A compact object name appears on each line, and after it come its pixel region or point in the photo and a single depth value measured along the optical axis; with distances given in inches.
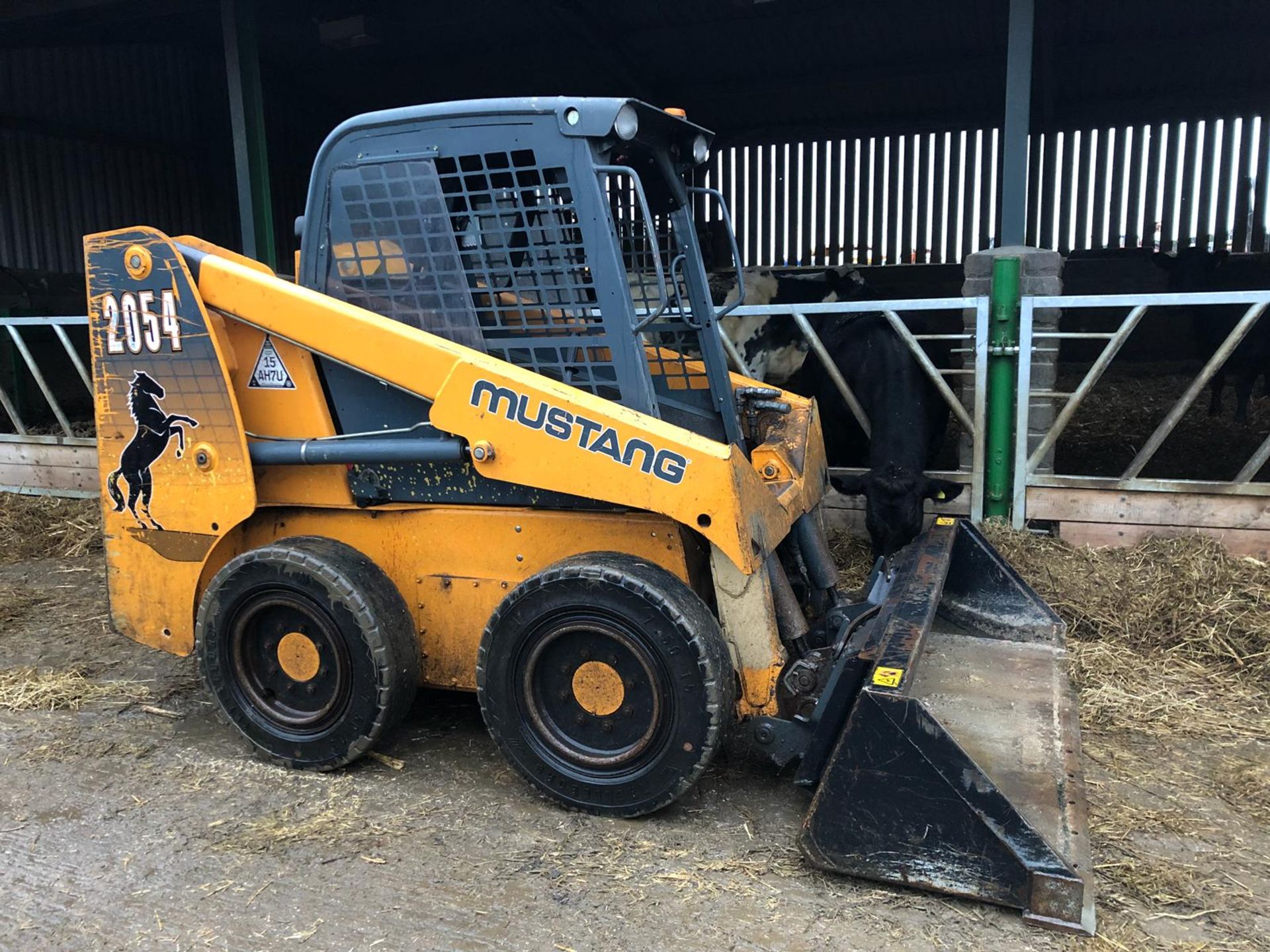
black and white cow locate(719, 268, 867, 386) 336.8
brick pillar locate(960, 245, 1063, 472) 214.8
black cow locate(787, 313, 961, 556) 193.2
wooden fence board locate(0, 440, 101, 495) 289.6
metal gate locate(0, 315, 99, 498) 286.5
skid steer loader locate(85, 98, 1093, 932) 111.2
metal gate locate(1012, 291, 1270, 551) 189.2
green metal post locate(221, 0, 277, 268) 327.6
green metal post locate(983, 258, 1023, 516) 208.1
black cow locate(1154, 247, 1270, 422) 329.7
